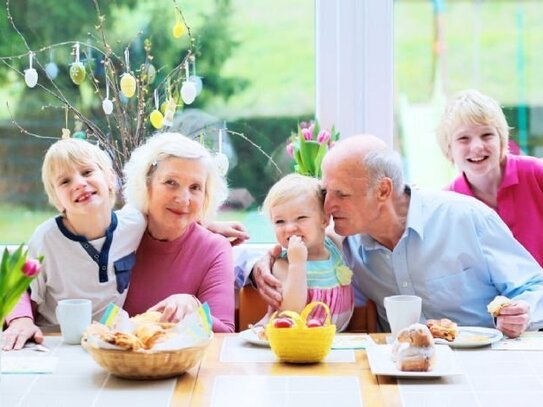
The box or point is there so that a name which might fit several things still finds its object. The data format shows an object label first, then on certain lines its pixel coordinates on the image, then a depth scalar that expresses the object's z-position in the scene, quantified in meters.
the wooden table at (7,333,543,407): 1.93
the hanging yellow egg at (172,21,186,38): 3.45
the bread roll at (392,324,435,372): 2.08
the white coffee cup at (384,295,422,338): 2.35
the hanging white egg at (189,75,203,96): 3.49
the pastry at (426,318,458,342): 2.37
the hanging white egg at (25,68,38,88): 3.44
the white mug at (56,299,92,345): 2.38
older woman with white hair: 2.85
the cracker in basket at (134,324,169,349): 2.08
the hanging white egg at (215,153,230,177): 3.39
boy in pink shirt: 3.21
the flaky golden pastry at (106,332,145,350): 2.04
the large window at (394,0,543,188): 3.50
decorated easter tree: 3.46
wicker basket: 2.03
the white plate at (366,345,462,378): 2.06
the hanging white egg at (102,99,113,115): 3.43
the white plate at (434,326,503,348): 2.33
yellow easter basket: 2.16
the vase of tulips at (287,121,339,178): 3.24
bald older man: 2.84
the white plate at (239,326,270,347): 2.36
